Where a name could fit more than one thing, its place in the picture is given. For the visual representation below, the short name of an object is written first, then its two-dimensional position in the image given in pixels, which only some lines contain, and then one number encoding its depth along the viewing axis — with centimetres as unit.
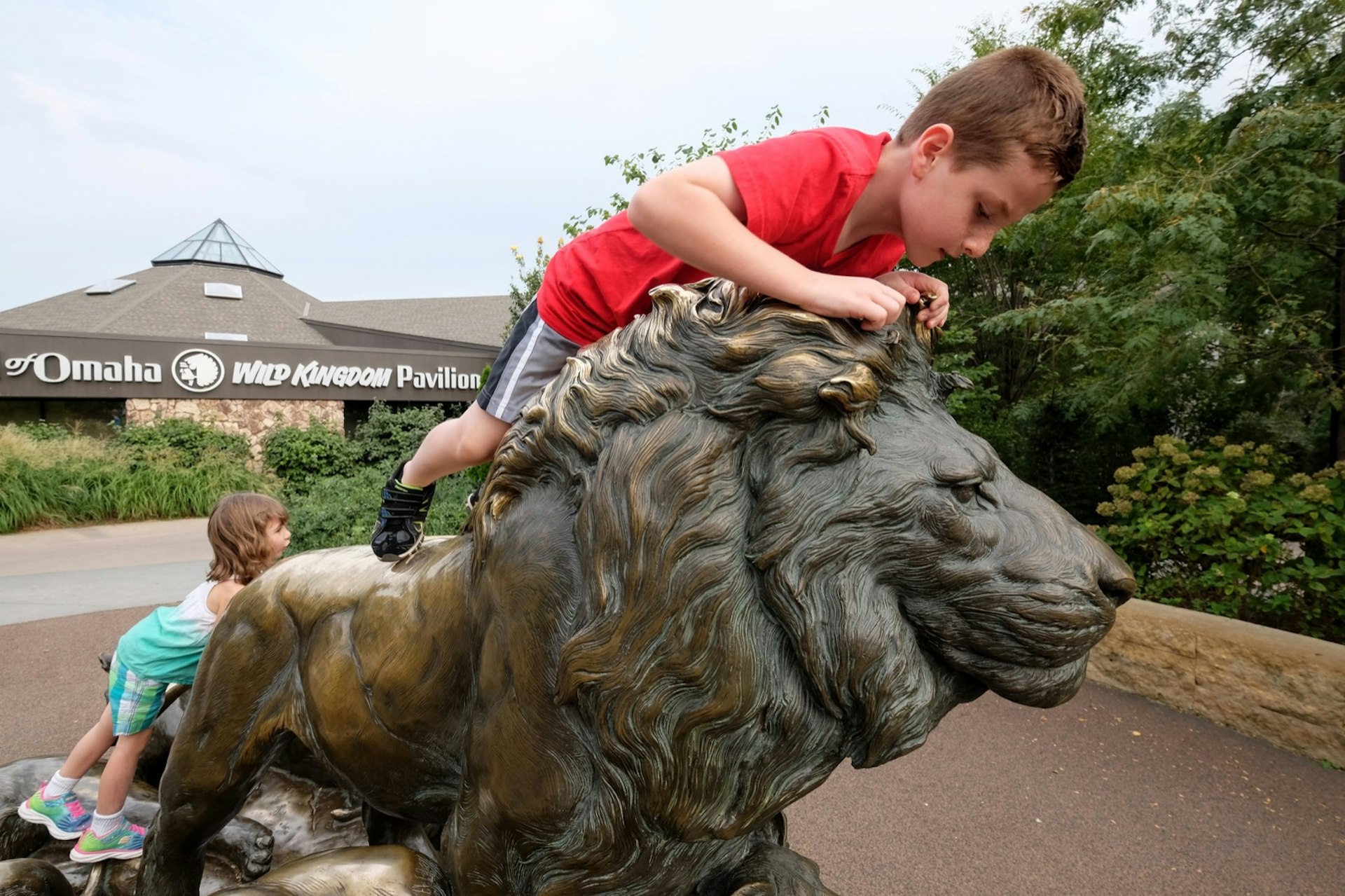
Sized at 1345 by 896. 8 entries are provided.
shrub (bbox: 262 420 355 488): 1451
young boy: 121
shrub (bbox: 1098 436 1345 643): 487
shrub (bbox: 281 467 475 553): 766
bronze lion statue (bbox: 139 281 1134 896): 115
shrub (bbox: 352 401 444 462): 1486
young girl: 245
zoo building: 1343
